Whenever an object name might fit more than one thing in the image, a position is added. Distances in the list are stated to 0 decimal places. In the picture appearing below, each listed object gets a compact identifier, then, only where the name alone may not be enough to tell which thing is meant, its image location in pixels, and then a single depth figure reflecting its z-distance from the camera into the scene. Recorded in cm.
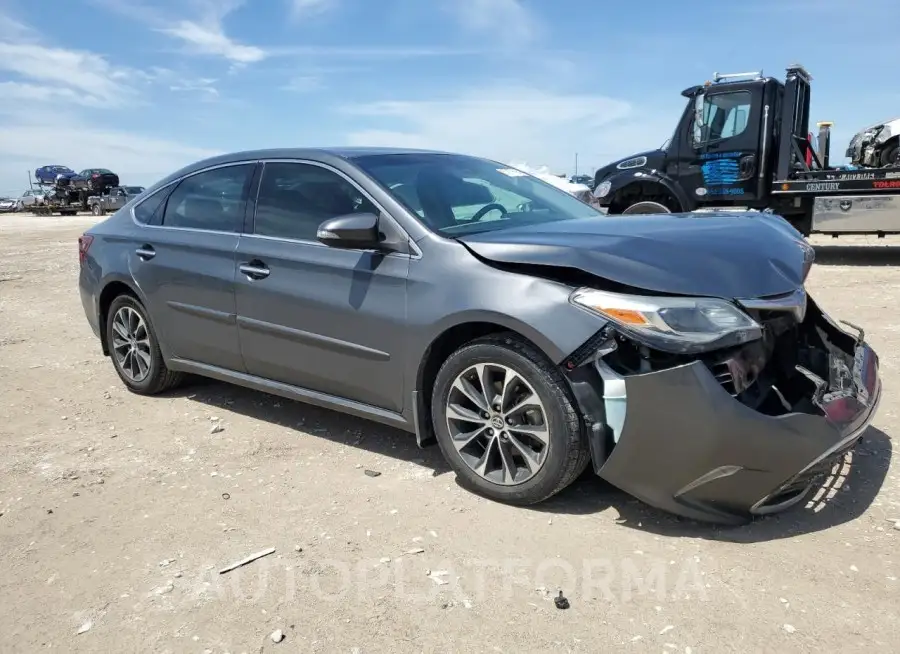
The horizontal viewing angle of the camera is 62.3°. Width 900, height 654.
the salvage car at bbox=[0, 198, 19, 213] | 5583
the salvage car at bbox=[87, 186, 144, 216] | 4075
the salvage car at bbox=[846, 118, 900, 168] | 1255
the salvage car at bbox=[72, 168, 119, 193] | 4388
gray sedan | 284
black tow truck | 1099
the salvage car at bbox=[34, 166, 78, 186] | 4744
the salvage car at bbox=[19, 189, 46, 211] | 5022
